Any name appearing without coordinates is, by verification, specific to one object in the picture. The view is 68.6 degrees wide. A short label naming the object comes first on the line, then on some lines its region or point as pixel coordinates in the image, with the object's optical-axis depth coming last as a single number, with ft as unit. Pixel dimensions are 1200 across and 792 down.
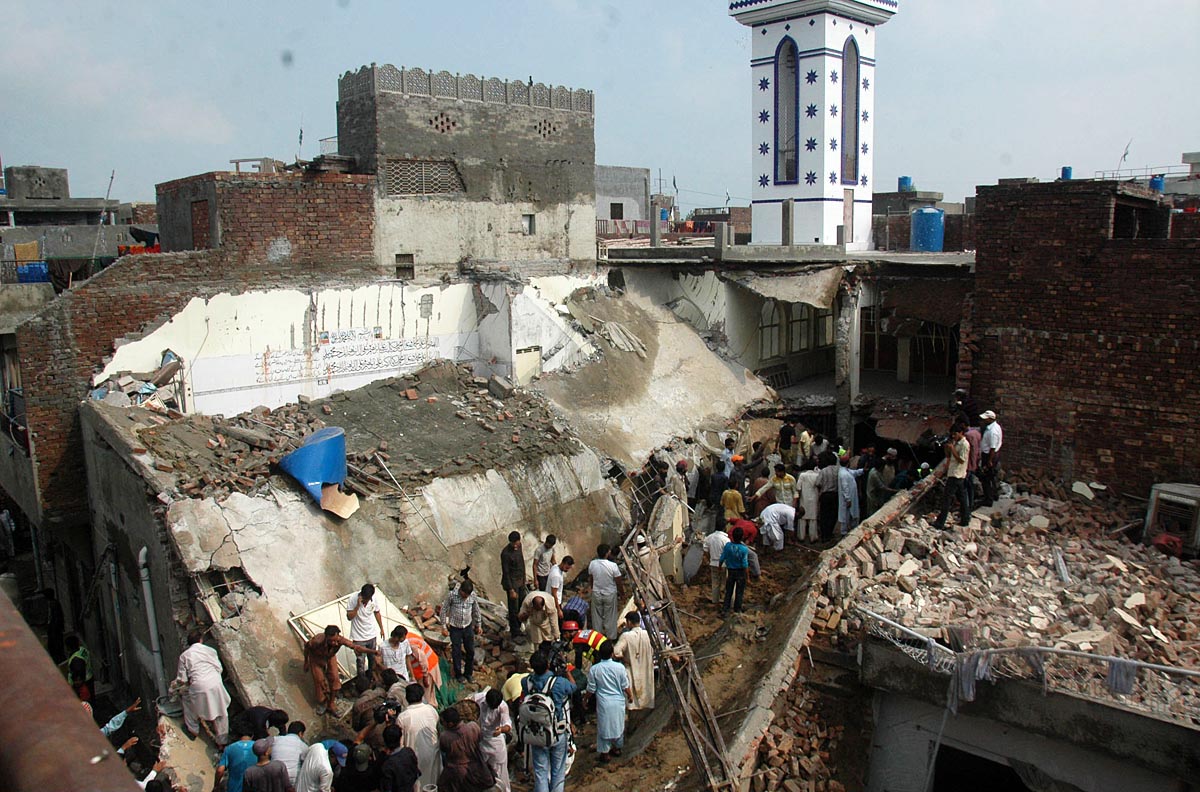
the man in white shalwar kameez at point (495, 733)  22.09
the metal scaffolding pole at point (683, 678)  23.27
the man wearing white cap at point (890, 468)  41.55
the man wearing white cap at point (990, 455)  37.60
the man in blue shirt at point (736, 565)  32.68
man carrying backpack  22.89
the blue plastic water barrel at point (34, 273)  51.55
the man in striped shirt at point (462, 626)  30.30
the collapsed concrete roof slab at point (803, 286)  52.06
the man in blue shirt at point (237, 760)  22.31
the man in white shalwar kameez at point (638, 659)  26.48
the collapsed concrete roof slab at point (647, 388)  47.80
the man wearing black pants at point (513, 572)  32.48
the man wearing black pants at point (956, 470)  34.71
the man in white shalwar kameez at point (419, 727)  22.58
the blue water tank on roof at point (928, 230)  76.59
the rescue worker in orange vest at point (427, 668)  27.78
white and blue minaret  76.23
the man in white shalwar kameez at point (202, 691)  26.04
